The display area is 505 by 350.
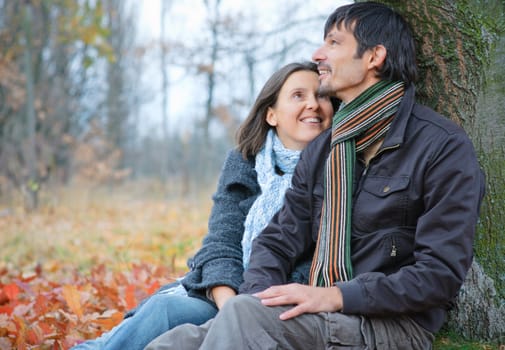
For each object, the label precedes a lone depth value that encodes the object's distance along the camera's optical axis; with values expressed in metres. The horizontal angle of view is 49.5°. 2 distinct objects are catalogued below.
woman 2.59
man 2.05
